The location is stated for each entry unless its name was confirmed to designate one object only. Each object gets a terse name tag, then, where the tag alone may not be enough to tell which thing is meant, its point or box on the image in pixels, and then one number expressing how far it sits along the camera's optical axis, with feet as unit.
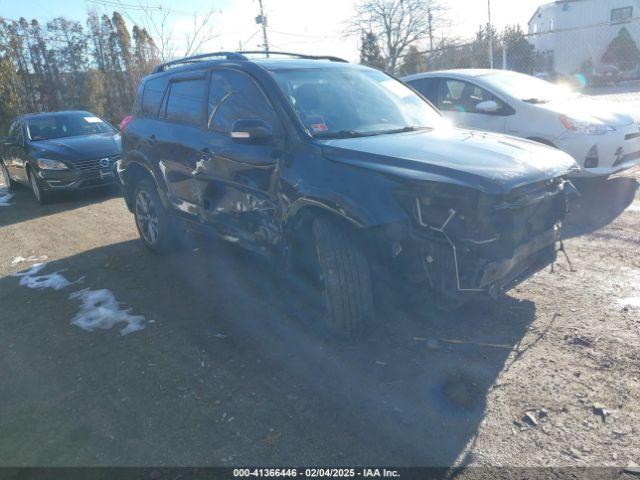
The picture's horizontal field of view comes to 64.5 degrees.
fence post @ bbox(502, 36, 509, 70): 43.92
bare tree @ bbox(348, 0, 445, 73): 106.73
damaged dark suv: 9.87
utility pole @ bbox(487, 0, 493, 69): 42.94
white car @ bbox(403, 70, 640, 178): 20.67
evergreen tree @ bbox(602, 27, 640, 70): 103.20
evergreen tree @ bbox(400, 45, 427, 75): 72.95
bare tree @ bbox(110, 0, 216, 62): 56.90
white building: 113.19
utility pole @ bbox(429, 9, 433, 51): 106.73
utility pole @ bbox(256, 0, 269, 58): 84.84
